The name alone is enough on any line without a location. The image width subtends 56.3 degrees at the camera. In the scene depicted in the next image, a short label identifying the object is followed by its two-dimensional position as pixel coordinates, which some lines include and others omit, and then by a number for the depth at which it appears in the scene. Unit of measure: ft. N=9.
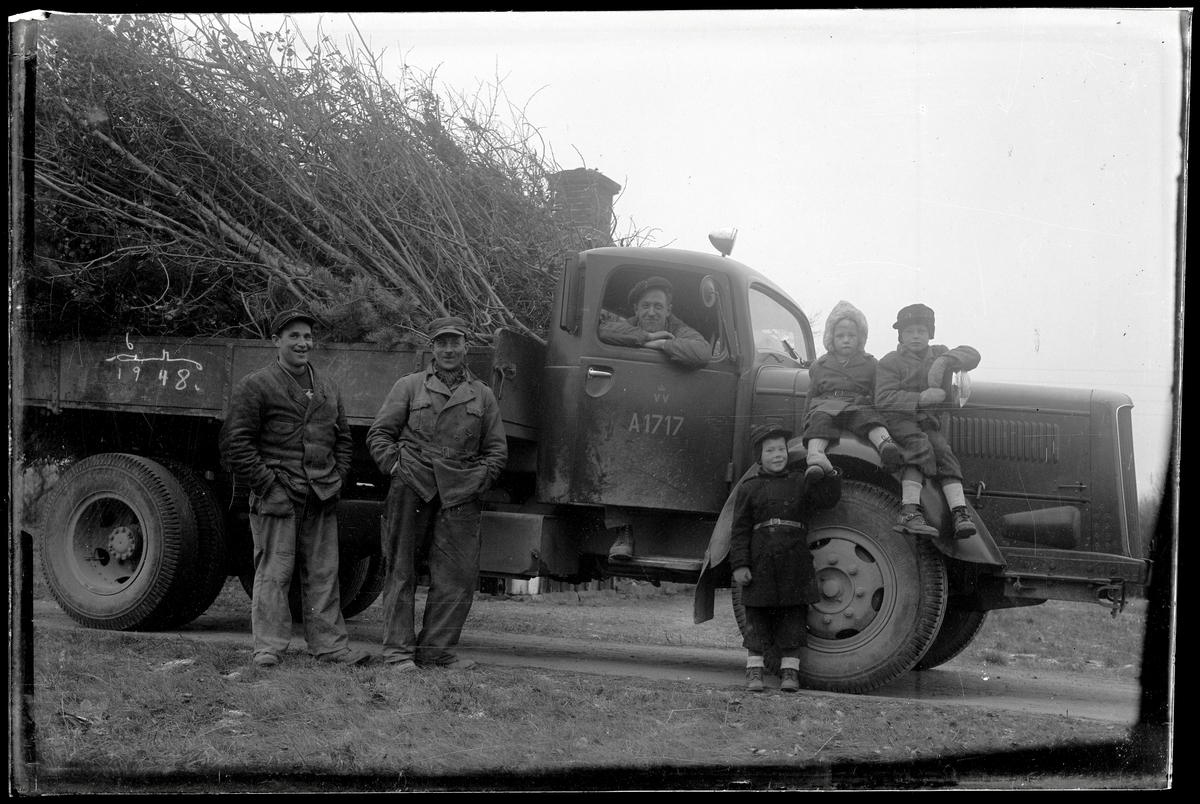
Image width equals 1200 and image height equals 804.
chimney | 23.68
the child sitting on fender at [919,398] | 17.22
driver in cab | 19.08
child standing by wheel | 17.22
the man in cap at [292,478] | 18.49
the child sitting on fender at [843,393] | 17.57
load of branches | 21.52
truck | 17.42
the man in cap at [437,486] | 18.60
